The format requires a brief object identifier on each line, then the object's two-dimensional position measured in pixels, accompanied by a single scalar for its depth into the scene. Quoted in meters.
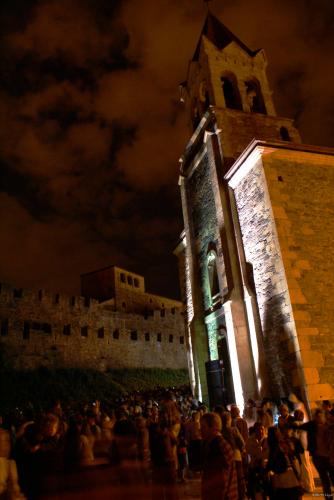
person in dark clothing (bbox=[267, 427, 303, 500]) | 4.23
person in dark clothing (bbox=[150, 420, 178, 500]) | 4.58
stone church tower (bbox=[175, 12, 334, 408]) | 10.52
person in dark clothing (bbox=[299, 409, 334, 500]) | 5.75
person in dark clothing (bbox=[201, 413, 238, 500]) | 3.46
